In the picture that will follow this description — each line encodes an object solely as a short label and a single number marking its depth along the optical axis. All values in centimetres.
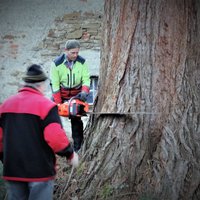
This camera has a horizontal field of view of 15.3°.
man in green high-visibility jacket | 1138
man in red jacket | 638
